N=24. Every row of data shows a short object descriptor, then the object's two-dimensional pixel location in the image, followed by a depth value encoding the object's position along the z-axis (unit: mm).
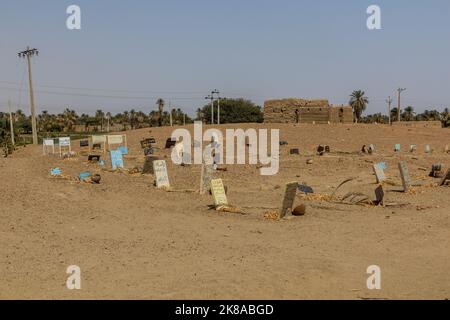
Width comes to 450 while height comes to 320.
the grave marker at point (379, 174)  19609
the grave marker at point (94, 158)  25733
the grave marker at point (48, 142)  29281
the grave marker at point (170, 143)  33850
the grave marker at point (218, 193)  13927
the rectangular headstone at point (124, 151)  30172
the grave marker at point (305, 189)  16906
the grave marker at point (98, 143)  31484
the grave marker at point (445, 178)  18828
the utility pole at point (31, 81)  42312
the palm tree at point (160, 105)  82625
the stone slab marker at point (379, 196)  14680
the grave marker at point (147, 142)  34719
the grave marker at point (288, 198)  12844
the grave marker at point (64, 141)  28359
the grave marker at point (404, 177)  17328
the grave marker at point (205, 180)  16672
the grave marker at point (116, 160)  23016
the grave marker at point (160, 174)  17703
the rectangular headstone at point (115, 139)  30362
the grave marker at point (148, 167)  21344
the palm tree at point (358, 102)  81562
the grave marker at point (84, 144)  36688
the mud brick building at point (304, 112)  49438
